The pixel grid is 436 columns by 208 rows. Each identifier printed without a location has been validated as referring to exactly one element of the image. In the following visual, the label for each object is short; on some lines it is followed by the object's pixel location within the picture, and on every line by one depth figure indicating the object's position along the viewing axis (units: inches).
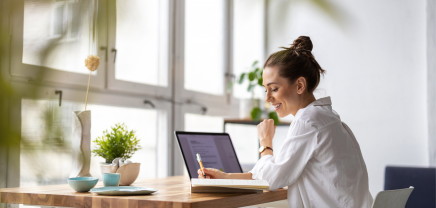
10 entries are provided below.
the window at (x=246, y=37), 133.5
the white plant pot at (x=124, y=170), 56.6
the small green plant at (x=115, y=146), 58.8
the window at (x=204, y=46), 112.6
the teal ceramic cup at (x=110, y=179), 51.9
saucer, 43.4
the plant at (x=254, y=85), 113.7
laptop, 63.9
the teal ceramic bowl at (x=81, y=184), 46.7
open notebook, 43.5
